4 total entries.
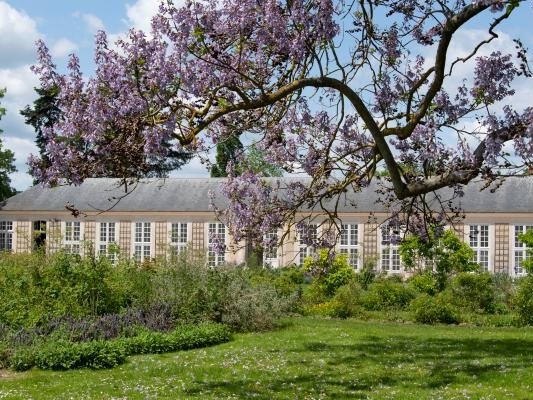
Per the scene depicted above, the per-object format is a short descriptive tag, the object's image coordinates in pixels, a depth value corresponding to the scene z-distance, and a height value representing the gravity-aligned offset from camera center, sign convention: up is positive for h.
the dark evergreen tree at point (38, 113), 42.74 +5.20
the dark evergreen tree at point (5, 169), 37.41 +1.80
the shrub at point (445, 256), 20.69 -1.44
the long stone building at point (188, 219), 28.98 -0.65
